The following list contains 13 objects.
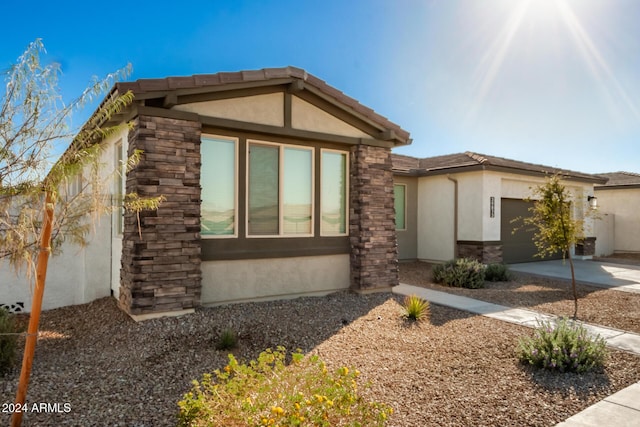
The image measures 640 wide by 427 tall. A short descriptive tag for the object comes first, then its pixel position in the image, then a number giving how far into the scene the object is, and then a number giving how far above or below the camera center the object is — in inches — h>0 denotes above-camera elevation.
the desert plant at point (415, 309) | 249.3 -62.5
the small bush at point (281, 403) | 94.4 -50.9
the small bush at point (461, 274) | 386.9 -60.7
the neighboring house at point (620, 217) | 728.3 +2.2
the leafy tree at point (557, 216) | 294.0 +1.6
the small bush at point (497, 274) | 422.3 -64.3
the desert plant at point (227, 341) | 189.5 -64.3
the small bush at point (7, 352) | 153.9 -57.0
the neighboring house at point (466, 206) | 502.0 +17.5
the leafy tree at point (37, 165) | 99.5 +14.3
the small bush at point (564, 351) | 168.4 -62.7
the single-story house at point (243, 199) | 228.7 +14.2
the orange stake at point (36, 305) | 100.3 -24.1
